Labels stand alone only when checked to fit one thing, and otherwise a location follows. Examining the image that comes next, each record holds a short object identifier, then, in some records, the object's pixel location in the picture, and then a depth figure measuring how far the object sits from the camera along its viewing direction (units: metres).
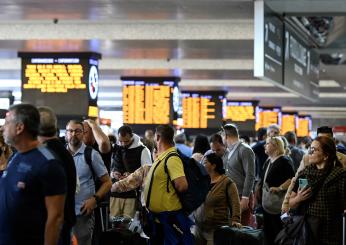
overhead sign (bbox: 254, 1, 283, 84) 12.07
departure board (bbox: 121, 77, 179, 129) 29.26
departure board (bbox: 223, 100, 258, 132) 45.83
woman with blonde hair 13.86
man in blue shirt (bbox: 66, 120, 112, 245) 10.57
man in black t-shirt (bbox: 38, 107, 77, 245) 7.89
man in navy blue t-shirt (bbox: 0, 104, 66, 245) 6.68
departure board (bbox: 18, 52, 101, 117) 21.77
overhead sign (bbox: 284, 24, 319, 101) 14.81
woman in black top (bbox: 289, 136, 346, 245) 9.53
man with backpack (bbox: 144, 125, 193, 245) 10.54
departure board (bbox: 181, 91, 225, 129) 37.65
